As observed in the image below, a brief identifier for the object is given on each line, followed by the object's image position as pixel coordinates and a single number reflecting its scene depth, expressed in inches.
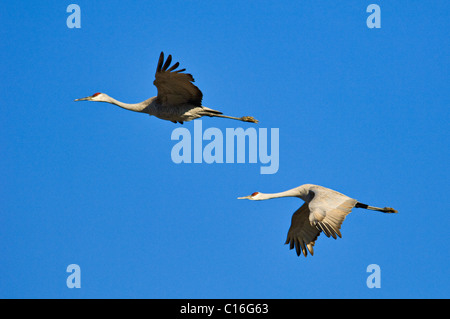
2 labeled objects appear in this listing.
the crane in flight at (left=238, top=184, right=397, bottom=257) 568.1
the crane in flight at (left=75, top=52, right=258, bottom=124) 634.8
